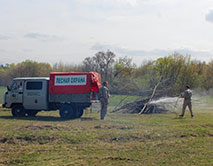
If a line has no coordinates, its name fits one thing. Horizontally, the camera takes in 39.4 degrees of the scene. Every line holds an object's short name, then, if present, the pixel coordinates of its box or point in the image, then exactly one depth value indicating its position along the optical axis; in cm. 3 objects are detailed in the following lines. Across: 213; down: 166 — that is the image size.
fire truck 1781
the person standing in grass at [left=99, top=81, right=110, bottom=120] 1678
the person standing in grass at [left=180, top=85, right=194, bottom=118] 1875
